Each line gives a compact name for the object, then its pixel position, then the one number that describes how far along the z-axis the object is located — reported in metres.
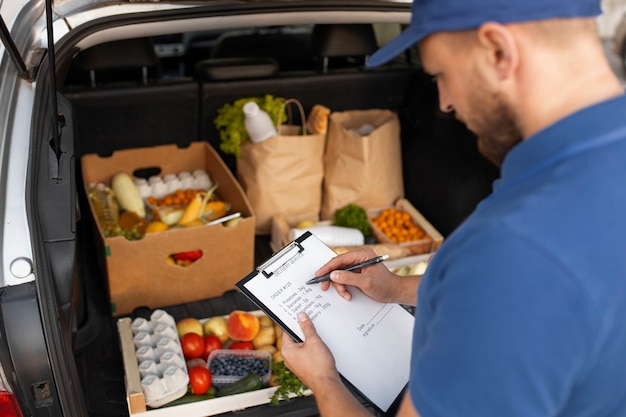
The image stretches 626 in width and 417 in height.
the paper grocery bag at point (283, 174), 2.81
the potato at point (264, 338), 2.25
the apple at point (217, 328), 2.26
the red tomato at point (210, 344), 2.19
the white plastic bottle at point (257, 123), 2.69
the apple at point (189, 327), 2.22
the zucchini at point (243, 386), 1.98
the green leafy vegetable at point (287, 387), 1.94
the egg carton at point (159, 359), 1.90
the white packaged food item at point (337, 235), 2.73
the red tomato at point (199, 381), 1.99
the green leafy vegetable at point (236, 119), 2.74
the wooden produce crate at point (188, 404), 1.86
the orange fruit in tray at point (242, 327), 2.23
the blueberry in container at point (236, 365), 2.07
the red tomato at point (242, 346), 2.20
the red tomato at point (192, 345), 2.15
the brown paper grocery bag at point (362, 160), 2.89
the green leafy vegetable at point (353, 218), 2.90
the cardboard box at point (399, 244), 2.72
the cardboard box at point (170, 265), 2.28
